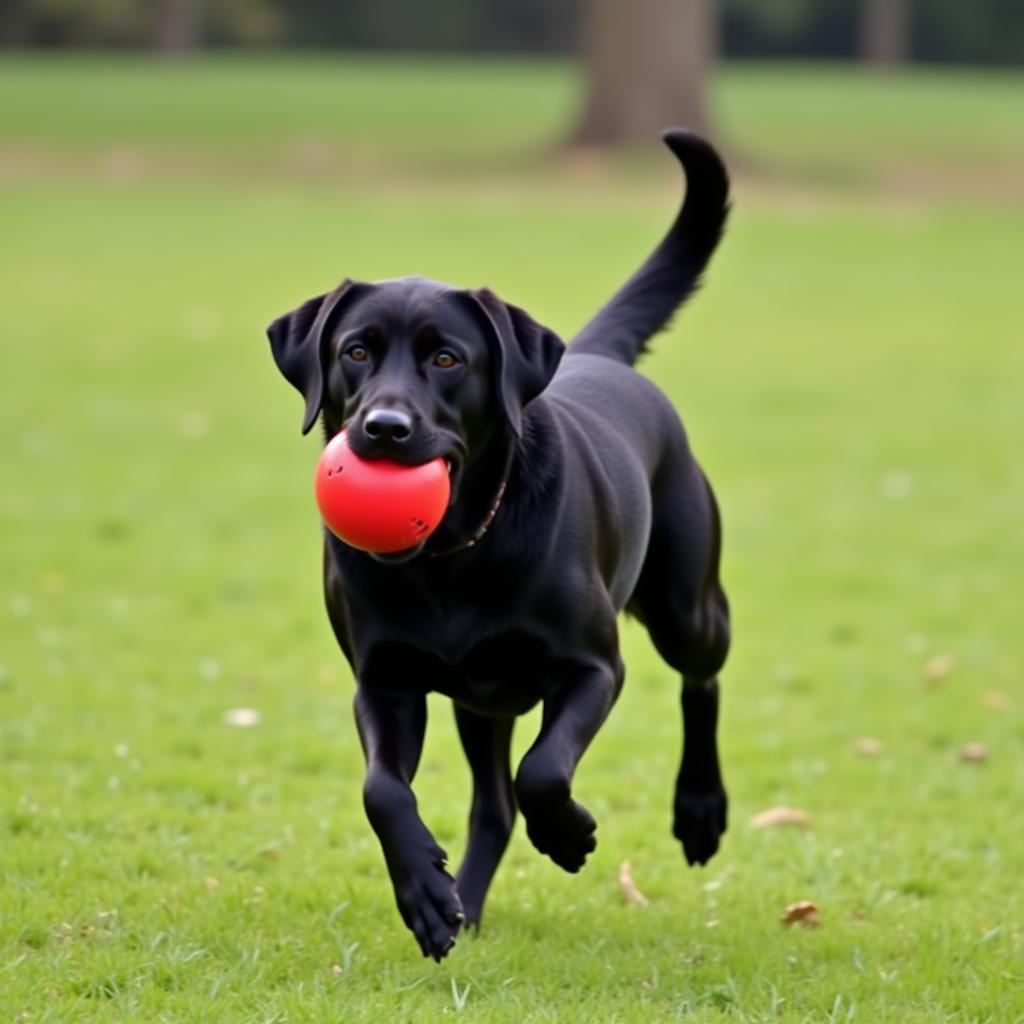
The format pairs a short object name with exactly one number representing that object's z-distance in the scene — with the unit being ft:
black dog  29.37
